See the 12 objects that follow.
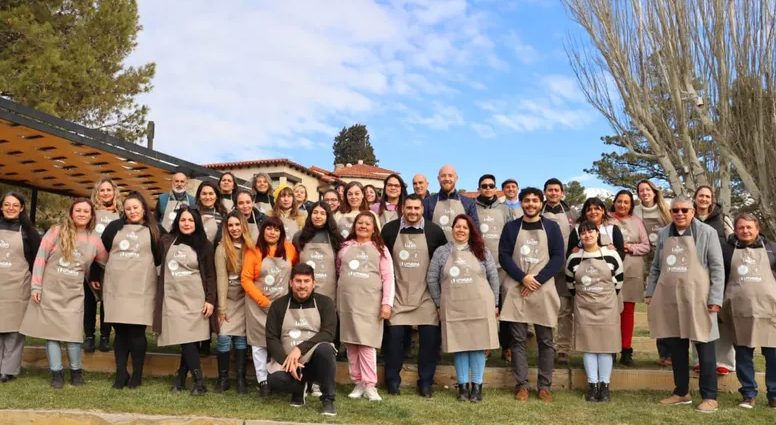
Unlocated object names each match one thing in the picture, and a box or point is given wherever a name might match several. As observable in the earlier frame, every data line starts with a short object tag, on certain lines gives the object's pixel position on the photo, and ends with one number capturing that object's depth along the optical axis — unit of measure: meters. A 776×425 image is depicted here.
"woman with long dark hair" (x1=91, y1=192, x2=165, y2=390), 5.57
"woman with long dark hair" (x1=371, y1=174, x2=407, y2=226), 6.82
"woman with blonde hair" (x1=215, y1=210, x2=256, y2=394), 5.66
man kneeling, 5.07
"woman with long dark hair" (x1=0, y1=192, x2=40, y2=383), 5.77
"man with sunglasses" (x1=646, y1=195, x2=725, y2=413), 5.37
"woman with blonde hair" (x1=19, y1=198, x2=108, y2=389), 5.61
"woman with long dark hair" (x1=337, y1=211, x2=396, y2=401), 5.52
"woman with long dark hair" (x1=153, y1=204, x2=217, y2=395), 5.55
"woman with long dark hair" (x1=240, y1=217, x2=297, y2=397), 5.55
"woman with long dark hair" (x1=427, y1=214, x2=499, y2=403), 5.48
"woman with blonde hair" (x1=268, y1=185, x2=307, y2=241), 6.68
